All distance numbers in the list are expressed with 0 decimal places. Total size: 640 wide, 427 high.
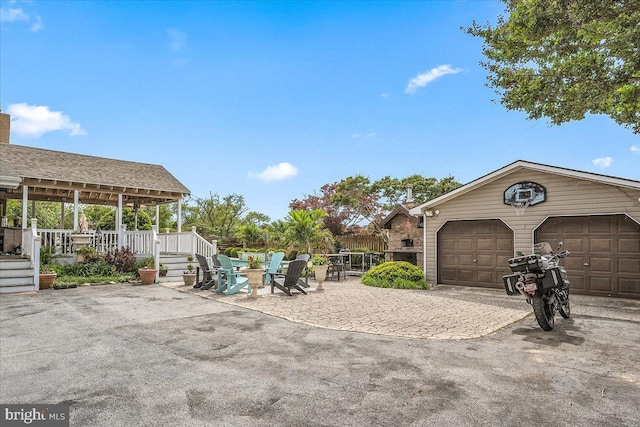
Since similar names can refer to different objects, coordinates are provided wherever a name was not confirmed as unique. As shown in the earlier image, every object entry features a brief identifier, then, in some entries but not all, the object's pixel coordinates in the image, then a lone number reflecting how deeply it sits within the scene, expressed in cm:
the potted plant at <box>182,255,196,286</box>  1122
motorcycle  550
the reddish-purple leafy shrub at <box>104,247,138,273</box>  1270
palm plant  1562
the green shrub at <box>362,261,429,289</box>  1129
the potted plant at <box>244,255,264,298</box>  909
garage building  894
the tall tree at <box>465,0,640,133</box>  633
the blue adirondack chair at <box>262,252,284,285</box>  1003
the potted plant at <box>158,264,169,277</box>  1282
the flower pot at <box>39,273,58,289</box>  1009
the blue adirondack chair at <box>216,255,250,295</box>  940
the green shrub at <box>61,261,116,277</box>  1169
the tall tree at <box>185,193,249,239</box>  2803
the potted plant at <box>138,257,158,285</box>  1149
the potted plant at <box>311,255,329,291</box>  1098
